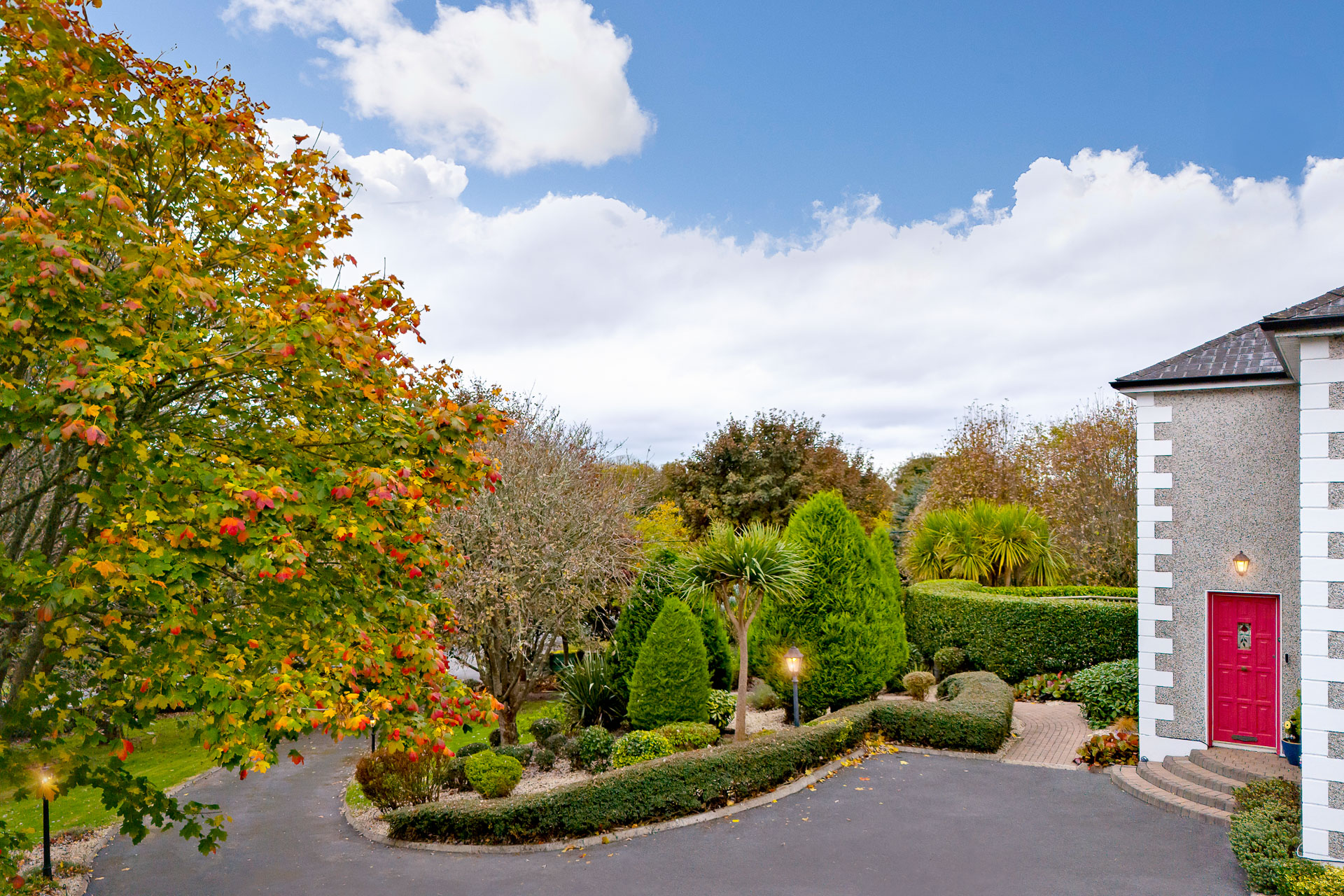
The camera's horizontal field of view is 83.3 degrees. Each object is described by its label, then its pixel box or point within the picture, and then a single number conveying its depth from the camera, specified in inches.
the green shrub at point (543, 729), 572.1
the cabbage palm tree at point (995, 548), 930.7
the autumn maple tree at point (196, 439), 178.9
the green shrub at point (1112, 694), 568.7
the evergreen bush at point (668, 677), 569.0
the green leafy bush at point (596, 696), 642.2
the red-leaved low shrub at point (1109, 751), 478.3
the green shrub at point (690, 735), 520.7
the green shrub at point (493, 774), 463.8
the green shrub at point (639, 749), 497.4
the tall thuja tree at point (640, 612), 625.6
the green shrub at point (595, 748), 509.7
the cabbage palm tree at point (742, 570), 507.8
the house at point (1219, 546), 426.0
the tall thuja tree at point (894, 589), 677.9
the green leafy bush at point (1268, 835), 302.5
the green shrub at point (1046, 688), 693.3
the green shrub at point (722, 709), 622.5
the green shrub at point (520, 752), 539.5
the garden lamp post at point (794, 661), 552.4
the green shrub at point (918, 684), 666.2
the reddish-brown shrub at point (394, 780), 468.4
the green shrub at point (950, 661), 763.4
